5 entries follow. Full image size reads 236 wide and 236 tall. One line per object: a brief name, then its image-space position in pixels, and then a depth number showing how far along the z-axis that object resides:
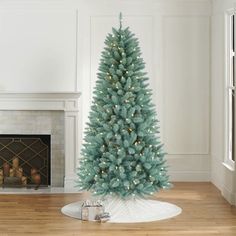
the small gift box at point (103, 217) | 6.99
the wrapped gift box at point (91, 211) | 7.04
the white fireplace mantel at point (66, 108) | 9.29
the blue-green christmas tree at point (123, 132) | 7.28
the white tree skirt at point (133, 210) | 7.11
